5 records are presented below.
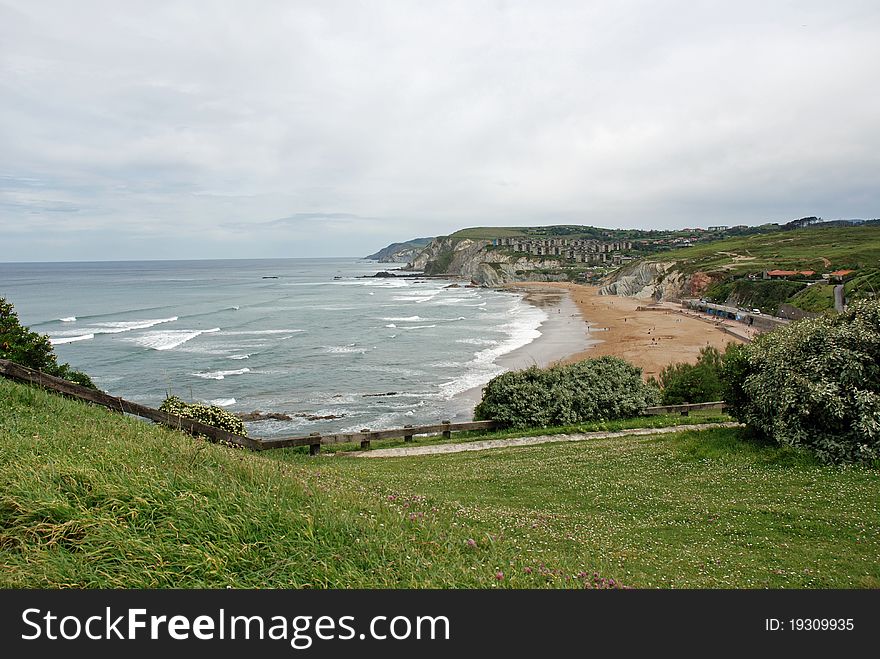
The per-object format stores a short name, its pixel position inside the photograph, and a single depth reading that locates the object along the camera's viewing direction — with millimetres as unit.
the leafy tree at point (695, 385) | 22234
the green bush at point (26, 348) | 17203
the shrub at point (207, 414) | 15586
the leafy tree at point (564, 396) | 19781
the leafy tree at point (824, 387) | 10703
